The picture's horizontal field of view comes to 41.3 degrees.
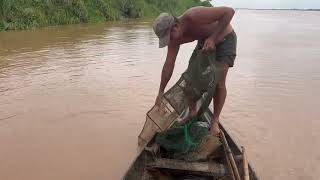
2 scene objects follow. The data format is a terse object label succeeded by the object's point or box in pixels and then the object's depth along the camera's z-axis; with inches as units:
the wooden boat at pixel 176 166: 151.7
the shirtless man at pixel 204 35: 163.2
